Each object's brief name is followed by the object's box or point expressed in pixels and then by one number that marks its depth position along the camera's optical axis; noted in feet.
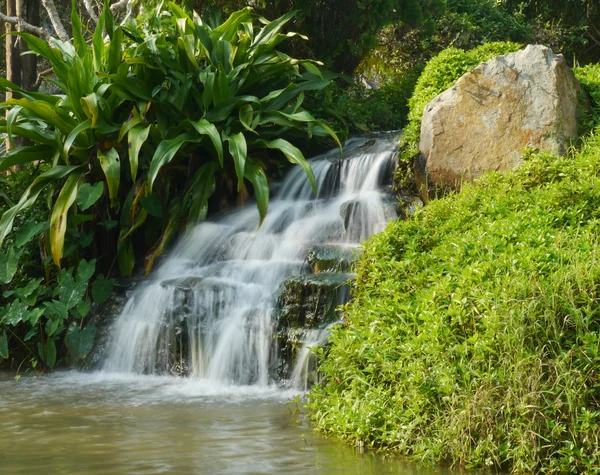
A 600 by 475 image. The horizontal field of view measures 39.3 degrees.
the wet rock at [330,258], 22.98
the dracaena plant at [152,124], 26.04
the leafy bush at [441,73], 28.55
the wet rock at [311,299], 21.33
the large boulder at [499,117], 25.54
